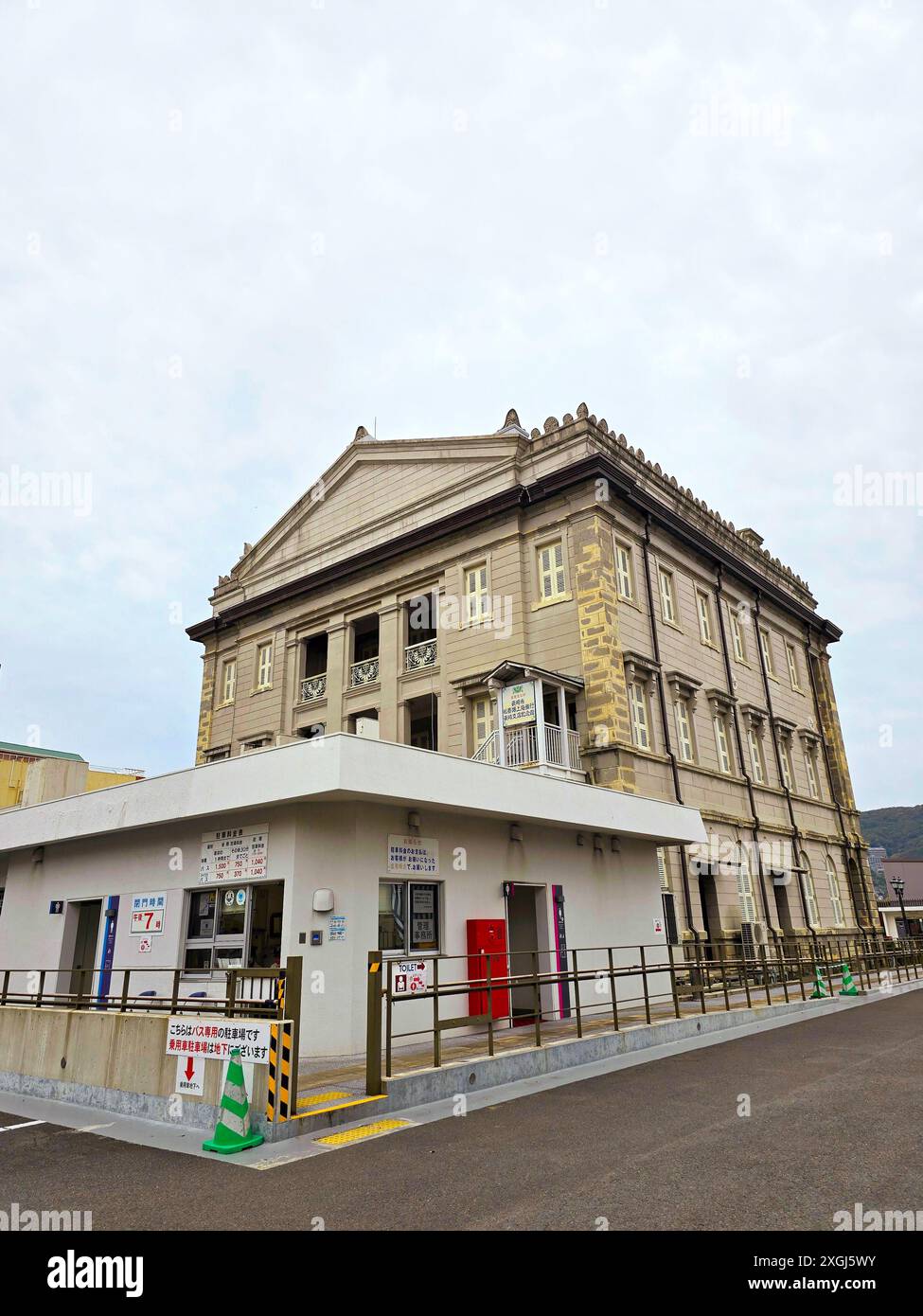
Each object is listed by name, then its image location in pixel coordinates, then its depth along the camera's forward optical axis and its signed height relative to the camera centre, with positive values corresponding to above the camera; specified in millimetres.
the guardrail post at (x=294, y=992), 7469 -322
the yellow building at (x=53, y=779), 18188 +3883
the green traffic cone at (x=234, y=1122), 6789 -1297
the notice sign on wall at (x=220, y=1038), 7312 -699
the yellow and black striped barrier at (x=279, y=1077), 7102 -1007
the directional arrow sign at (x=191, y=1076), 7723 -1047
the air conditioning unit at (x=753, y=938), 22400 +96
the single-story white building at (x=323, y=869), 11352 +1340
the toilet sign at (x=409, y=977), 11266 -330
